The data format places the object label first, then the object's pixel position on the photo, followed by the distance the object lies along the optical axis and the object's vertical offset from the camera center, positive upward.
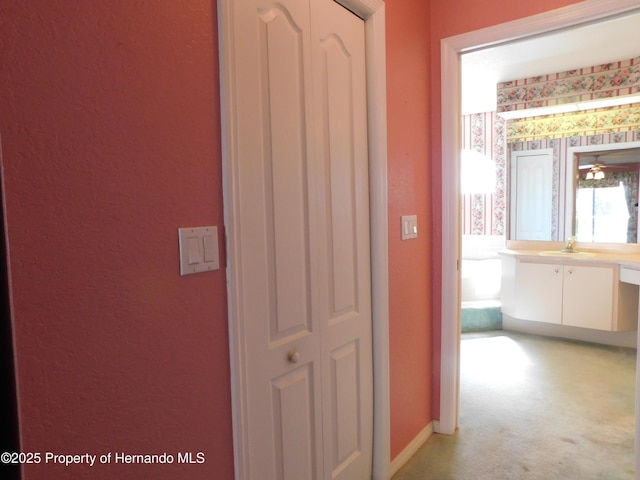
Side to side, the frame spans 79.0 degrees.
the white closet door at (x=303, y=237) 1.11 -0.07
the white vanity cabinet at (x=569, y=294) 3.35 -0.77
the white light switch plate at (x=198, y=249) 0.92 -0.08
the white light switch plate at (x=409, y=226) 1.92 -0.07
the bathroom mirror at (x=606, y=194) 3.58 +0.14
